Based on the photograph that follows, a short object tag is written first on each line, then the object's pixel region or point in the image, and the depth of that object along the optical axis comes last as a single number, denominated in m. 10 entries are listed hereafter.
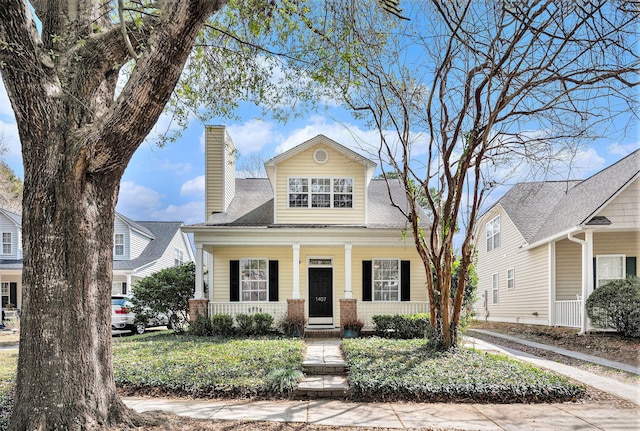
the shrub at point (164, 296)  14.47
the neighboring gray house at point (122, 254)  21.95
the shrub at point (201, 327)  13.24
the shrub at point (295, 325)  13.17
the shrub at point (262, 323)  13.27
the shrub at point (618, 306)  11.66
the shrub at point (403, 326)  12.66
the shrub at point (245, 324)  13.24
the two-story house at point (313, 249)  14.73
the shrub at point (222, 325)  13.25
